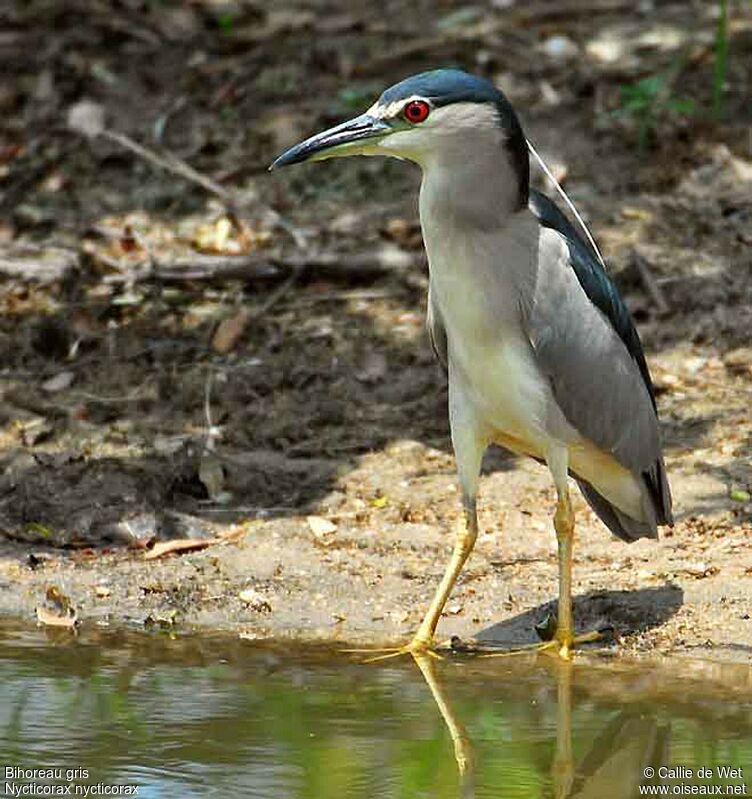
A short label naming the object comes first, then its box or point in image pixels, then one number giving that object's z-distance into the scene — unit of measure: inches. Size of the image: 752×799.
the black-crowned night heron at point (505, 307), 474.3
